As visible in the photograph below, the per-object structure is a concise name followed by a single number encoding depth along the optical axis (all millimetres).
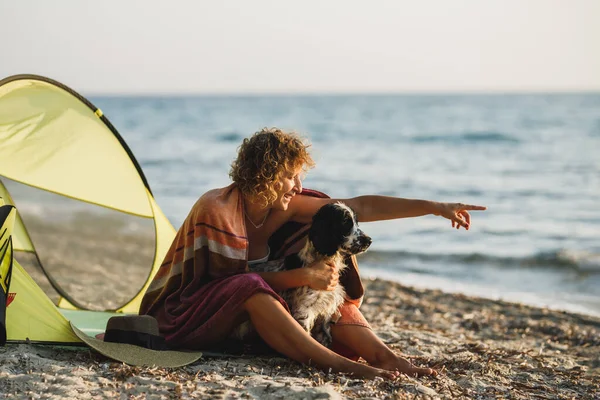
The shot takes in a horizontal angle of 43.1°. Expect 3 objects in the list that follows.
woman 3594
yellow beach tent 3816
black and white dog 3756
